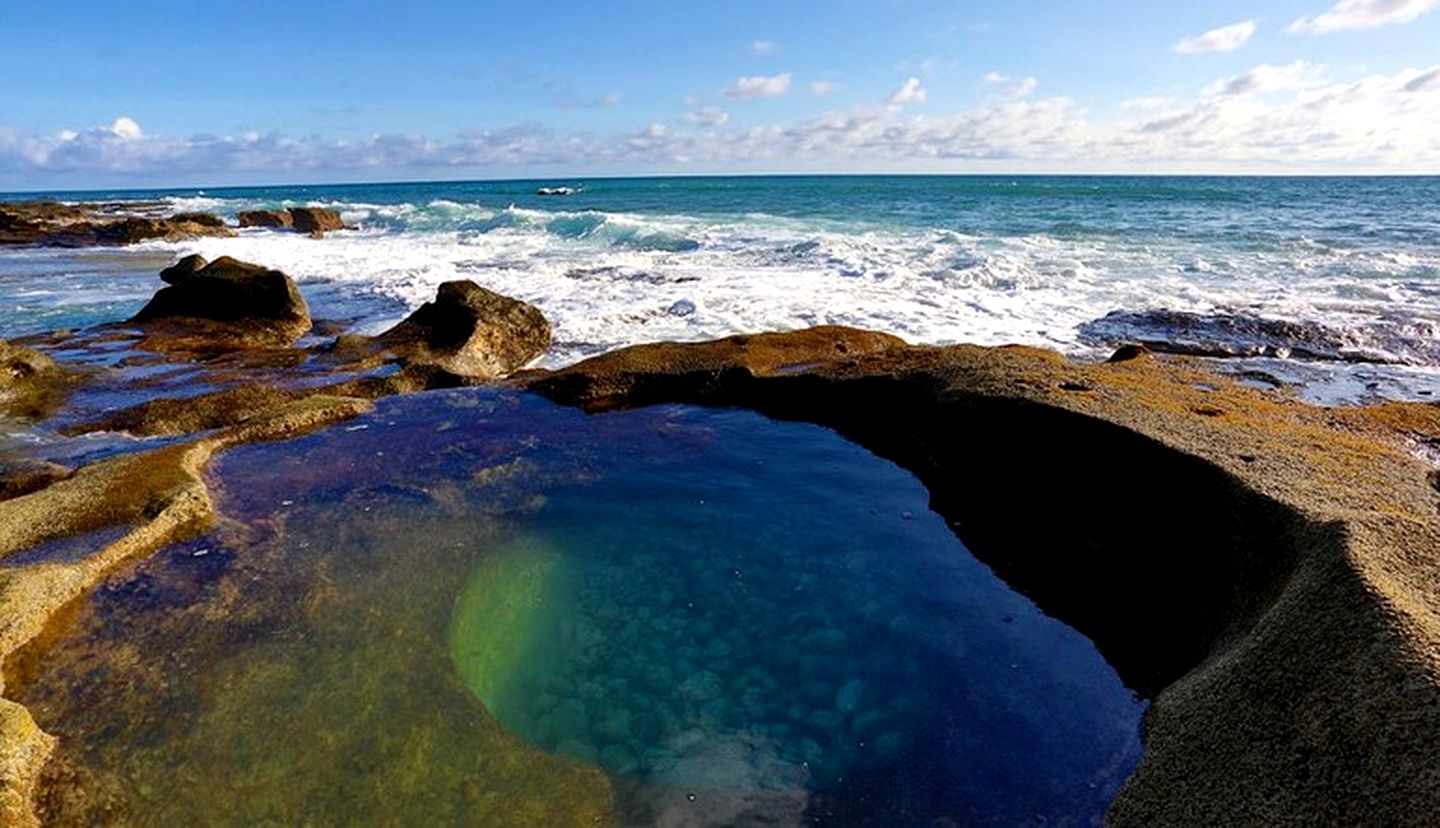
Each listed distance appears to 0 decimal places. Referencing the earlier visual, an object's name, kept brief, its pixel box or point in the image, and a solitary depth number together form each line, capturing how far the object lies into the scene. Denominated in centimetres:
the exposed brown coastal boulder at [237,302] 1443
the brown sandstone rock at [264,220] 4919
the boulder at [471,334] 1134
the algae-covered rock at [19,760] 386
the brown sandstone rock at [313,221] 4509
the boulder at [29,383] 989
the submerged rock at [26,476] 714
